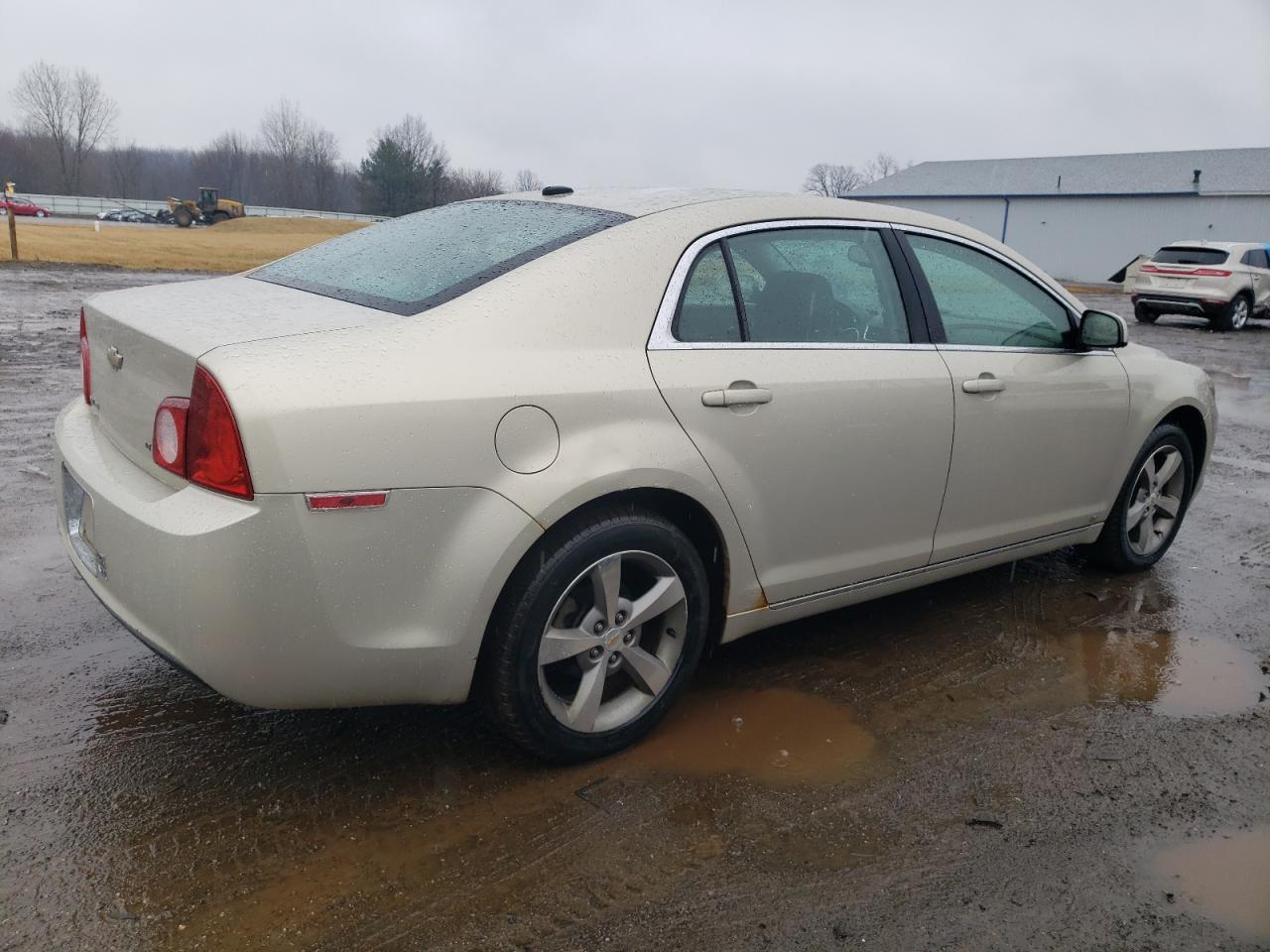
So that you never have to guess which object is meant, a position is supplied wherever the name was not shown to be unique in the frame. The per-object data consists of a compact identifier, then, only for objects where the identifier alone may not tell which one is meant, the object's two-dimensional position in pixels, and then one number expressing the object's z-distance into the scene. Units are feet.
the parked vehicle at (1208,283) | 67.85
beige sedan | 7.88
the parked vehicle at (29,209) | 189.95
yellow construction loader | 184.96
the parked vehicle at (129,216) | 200.44
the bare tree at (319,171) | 299.17
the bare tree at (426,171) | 238.48
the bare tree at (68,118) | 288.92
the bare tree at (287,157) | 303.27
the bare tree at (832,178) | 331.57
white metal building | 155.33
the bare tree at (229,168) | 321.11
